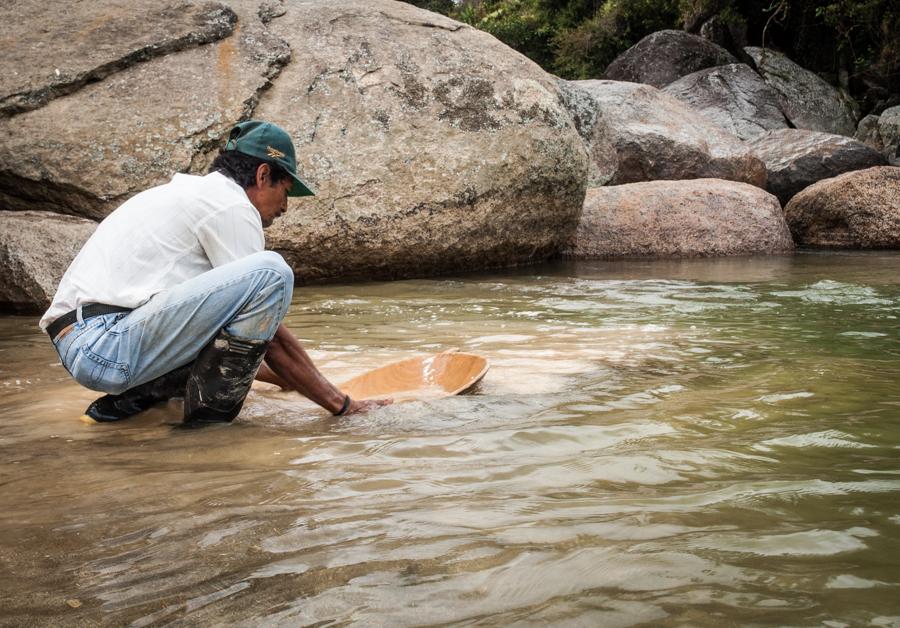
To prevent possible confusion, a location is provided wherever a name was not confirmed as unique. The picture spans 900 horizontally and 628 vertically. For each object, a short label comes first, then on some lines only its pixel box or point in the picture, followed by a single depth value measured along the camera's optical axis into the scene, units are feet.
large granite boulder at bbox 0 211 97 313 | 19.45
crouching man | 9.52
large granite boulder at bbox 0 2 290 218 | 22.56
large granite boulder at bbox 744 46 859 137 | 56.44
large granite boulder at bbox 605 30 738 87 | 59.11
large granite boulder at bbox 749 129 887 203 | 41.93
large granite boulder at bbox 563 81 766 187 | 39.83
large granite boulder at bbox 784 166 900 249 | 36.01
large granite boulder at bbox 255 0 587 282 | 25.16
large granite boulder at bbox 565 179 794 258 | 33.42
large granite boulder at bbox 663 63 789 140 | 54.60
